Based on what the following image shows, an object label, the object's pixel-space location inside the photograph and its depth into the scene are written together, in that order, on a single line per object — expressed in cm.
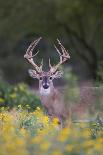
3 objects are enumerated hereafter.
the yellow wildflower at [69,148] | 1622
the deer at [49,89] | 2811
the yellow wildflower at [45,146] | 1585
